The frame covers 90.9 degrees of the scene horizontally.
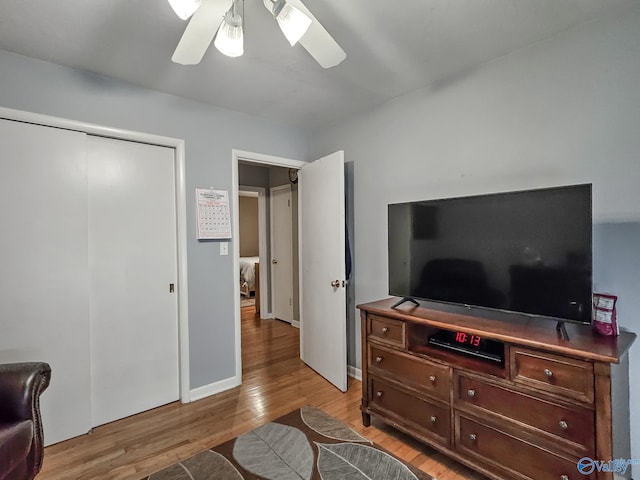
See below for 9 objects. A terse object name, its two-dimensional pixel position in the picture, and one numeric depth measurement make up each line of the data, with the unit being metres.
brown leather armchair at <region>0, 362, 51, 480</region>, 1.34
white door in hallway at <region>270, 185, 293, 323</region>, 4.74
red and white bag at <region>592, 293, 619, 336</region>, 1.43
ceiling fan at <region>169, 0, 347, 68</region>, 1.17
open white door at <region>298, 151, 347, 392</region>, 2.64
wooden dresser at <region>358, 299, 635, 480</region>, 1.30
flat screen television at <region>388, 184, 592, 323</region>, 1.47
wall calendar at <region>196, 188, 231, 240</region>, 2.60
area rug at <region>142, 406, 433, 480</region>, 1.50
